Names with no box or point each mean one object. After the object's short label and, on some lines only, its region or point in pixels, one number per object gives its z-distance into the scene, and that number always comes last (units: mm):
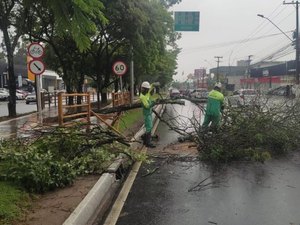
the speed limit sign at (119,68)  13534
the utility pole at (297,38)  20956
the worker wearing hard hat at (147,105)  6842
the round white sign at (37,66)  8140
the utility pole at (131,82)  17817
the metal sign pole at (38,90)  8179
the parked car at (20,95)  32436
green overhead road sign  15376
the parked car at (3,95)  29636
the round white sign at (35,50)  8153
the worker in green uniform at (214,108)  6931
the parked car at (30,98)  24977
